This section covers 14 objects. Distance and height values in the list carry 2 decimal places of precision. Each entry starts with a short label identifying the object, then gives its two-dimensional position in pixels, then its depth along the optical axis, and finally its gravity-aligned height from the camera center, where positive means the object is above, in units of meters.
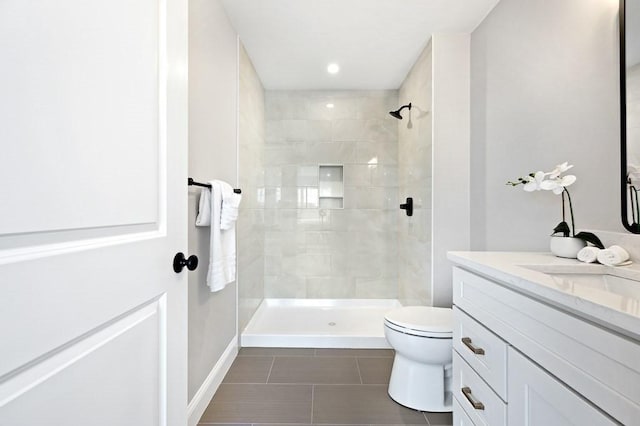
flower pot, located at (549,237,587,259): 1.30 -0.13
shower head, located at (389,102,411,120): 3.00 +0.95
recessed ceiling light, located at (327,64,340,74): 2.95 +1.38
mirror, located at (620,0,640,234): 1.17 +0.39
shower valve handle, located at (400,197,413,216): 2.94 +0.08
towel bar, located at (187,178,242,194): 1.48 +0.15
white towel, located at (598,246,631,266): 1.12 -0.15
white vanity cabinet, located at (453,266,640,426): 0.64 -0.38
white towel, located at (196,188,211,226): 1.67 +0.03
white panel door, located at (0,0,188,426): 0.47 +0.01
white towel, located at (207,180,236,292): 1.69 -0.19
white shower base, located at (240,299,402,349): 2.65 -1.03
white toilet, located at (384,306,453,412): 1.74 -0.85
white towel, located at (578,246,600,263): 1.20 -0.15
